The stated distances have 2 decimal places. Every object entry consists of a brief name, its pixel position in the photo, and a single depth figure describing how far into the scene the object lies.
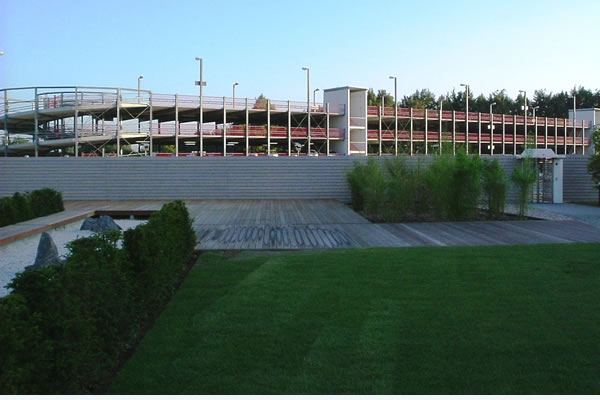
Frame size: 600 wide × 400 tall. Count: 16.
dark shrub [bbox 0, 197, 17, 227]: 11.64
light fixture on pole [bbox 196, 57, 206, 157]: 40.22
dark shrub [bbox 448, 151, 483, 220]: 12.55
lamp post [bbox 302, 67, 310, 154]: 47.81
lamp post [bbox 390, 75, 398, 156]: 53.34
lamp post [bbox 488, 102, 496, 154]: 54.73
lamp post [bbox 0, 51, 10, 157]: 37.78
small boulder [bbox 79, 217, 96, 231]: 11.16
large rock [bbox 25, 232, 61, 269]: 6.50
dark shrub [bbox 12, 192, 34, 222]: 12.21
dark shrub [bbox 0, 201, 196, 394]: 2.71
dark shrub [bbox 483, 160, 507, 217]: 13.04
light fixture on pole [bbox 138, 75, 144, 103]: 43.41
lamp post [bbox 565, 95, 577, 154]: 60.45
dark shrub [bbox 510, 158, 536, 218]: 13.16
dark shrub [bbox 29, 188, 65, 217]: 13.19
